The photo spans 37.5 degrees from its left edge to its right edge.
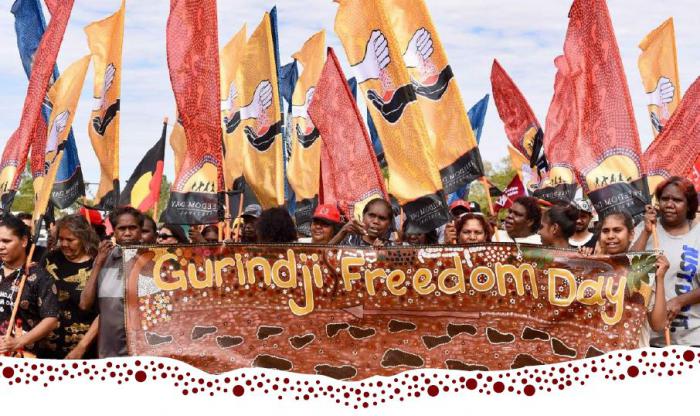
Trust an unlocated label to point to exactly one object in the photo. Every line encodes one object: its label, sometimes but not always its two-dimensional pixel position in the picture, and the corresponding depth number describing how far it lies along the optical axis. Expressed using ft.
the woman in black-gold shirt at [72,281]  19.88
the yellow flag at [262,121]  36.40
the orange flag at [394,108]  25.34
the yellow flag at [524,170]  48.49
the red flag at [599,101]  22.45
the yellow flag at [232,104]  40.27
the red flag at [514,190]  50.47
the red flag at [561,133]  26.84
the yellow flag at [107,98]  30.73
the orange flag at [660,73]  40.34
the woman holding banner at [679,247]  20.01
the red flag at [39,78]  22.87
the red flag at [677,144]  26.27
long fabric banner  17.28
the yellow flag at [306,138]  41.78
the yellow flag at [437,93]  27.78
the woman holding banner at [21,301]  18.71
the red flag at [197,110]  23.43
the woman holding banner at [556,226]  23.52
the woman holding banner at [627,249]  18.11
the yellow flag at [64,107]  24.84
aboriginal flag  36.73
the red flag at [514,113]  44.79
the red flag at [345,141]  27.50
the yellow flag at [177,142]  45.19
